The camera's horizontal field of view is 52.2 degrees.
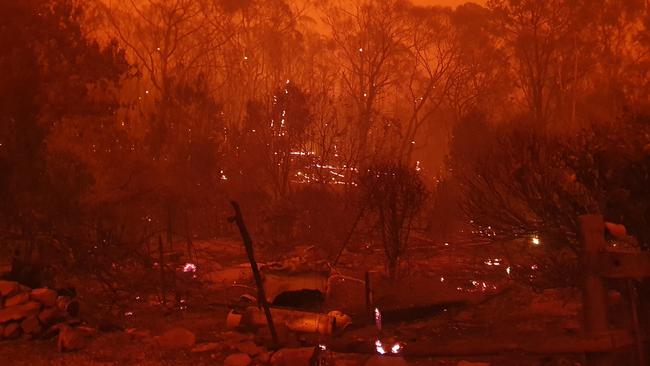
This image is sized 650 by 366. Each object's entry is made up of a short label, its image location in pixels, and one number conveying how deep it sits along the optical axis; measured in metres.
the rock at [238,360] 7.04
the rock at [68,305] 8.47
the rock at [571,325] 7.96
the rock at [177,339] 7.81
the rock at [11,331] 8.01
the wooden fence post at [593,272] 3.72
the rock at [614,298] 6.62
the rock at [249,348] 7.35
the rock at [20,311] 8.10
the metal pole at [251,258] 6.12
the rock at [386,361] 5.82
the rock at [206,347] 7.66
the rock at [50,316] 8.16
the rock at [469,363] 6.83
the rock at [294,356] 6.22
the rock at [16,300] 8.29
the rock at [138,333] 8.21
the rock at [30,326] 8.06
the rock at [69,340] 7.53
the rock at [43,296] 8.33
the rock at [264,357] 7.05
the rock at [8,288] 8.38
